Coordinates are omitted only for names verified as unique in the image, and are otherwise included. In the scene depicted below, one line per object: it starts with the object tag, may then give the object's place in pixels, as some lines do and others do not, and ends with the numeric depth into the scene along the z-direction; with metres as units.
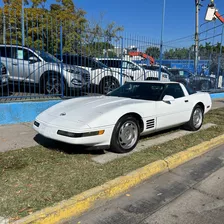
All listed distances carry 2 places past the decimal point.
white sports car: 4.21
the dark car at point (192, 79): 13.10
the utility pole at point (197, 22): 18.08
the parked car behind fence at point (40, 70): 7.09
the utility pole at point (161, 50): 11.04
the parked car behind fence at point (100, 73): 8.14
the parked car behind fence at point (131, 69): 9.38
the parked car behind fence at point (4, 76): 6.88
